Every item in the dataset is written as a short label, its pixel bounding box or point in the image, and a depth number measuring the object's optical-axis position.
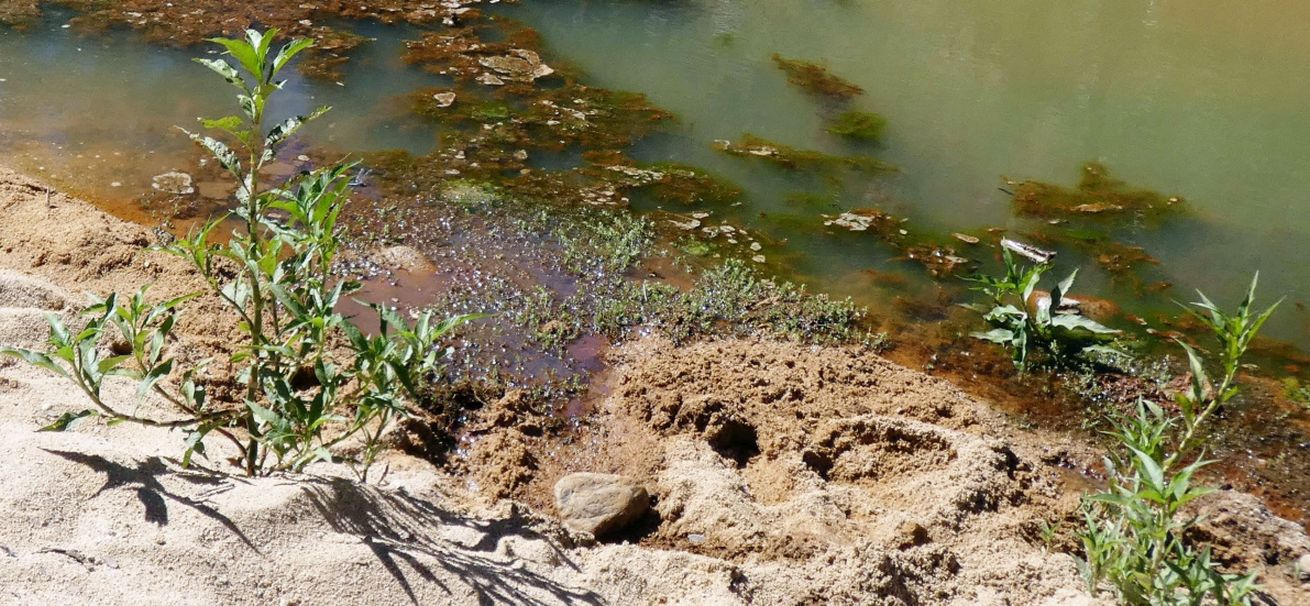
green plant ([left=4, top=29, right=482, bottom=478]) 2.35
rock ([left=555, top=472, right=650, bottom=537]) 3.01
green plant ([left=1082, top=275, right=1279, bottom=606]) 2.52
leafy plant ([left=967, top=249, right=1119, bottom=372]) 4.35
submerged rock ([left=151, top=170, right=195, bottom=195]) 5.04
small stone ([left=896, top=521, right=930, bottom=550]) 3.02
